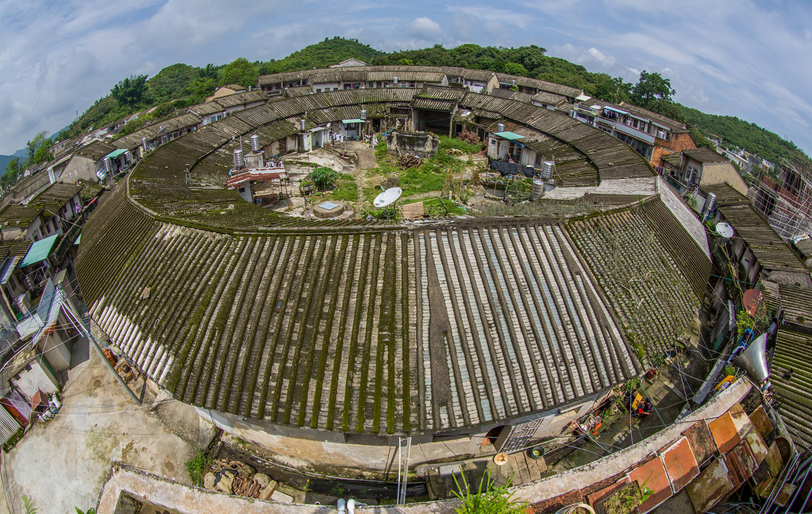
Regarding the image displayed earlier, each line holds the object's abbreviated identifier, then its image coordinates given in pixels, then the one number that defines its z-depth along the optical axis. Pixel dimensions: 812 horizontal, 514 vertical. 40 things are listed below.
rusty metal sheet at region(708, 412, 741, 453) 11.23
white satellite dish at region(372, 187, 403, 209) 26.05
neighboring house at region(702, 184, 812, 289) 22.75
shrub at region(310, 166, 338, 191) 39.47
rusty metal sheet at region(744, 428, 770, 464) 11.38
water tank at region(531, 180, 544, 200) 35.47
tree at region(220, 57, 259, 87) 95.25
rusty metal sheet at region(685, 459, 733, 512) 10.50
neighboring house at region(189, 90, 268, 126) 64.69
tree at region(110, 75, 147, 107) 103.88
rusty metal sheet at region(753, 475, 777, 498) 10.80
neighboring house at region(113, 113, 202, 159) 49.45
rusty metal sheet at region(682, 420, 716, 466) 10.98
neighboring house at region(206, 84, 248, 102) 83.62
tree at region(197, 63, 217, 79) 127.56
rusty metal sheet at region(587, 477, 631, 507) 9.71
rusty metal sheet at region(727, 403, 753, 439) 11.64
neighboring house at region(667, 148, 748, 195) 38.91
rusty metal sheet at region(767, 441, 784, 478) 11.27
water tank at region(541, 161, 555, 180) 35.75
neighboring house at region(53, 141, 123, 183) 42.19
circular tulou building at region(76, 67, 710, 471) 12.51
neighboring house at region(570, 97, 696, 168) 50.53
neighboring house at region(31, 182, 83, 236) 31.66
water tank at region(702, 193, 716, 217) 33.09
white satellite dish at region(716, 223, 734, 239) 26.72
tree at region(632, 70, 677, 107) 82.88
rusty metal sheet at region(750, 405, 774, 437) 12.15
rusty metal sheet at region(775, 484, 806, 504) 10.34
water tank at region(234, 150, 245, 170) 37.53
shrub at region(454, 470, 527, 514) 8.33
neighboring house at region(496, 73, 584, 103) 75.00
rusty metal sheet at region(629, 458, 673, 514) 10.09
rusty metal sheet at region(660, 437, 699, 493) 10.50
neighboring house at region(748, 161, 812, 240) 28.46
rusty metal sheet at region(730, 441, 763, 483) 11.00
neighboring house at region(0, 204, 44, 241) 27.53
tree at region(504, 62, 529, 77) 94.44
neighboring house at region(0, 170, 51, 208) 39.31
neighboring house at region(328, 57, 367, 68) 98.31
